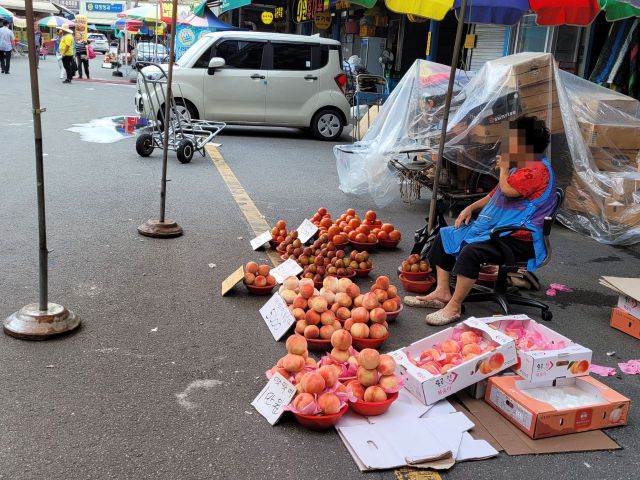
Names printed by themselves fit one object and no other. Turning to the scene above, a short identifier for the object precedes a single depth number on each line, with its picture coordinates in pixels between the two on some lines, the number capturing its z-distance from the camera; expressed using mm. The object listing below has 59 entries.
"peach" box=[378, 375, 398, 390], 3240
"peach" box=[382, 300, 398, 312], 4441
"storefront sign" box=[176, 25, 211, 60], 23812
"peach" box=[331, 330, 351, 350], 3553
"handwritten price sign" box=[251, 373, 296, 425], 3156
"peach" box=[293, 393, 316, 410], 3076
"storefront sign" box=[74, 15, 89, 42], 31675
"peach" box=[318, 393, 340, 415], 3088
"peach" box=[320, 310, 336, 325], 4031
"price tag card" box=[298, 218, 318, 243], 5849
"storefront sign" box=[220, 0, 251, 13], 15984
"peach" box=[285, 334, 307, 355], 3385
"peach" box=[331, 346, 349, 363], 3553
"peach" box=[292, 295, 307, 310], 4141
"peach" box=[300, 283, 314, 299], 4188
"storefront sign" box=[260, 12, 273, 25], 24375
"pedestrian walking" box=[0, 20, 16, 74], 26625
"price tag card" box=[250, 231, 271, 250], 5875
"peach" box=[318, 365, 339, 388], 3219
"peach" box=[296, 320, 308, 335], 4004
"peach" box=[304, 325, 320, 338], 3947
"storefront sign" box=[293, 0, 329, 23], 17539
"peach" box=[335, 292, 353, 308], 4203
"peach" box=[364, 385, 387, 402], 3192
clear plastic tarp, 6840
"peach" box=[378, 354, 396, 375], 3293
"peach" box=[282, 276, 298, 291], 4418
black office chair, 4543
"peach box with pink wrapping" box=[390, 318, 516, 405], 3324
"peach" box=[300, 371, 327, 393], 3119
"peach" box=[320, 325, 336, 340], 3957
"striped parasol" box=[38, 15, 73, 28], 39369
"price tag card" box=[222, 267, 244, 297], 4702
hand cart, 10008
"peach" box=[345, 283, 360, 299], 4277
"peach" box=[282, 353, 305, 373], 3285
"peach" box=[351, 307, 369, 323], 4031
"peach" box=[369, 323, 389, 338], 3986
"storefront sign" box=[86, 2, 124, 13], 58688
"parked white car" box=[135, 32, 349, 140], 12961
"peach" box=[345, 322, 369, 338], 3964
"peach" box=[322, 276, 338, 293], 4367
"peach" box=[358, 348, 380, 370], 3229
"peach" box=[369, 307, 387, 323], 4023
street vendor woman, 4473
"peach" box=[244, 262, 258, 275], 4816
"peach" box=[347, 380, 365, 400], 3230
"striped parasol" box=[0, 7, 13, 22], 35919
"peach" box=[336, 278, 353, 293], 4309
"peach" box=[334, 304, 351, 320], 4141
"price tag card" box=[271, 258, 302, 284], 4957
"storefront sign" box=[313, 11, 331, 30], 18484
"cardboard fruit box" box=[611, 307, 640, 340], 4602
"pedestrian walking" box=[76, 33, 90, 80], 27625
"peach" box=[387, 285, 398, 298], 4500
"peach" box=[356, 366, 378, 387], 3242
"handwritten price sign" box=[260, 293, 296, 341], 4055
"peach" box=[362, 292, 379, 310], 4082
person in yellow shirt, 23547
